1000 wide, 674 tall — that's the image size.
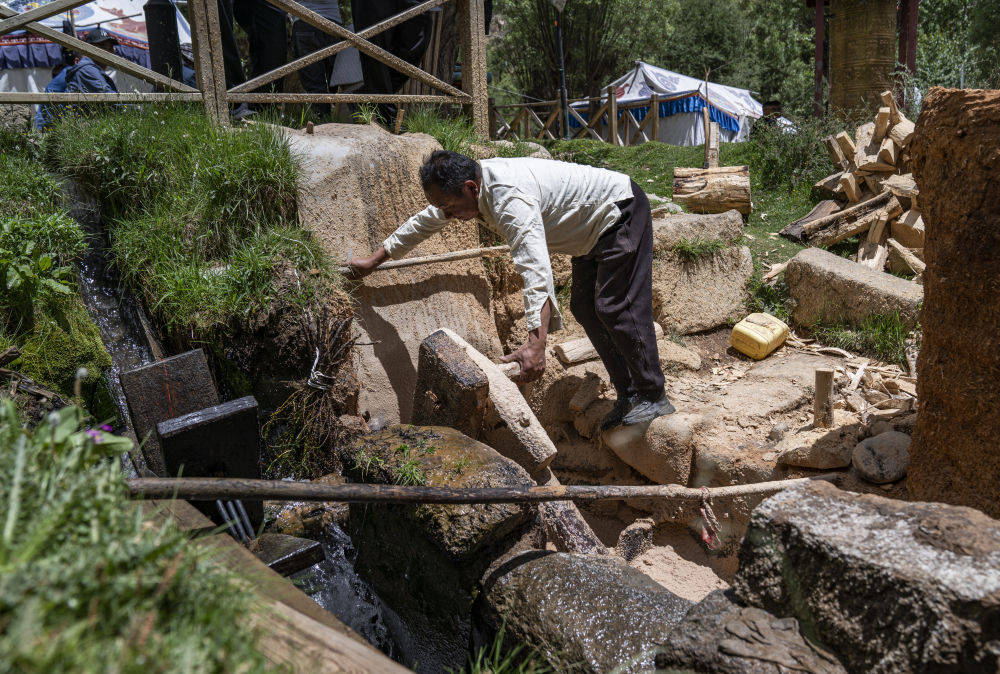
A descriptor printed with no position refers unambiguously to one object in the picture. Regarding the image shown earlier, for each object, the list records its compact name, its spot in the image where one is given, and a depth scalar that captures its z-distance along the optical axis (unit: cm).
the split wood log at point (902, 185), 646
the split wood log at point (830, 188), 722
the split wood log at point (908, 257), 609
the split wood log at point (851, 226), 649
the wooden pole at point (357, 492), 221
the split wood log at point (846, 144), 727
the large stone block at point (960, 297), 290
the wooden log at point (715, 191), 726
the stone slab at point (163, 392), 335
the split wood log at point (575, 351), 525
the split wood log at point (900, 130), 675
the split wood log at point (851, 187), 695
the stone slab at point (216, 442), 306
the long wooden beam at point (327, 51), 549
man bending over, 384
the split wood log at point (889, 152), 678
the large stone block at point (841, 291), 541
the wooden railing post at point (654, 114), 1505
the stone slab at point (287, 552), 304
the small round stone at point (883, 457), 379
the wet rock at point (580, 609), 241
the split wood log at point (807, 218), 707
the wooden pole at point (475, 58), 660
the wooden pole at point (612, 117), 1407
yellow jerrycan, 569
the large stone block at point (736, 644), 180
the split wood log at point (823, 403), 438
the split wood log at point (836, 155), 740
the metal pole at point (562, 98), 1244
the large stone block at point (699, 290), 604
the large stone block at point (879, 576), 159
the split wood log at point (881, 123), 694
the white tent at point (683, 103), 1872
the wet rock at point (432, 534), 309
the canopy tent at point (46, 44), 1004
